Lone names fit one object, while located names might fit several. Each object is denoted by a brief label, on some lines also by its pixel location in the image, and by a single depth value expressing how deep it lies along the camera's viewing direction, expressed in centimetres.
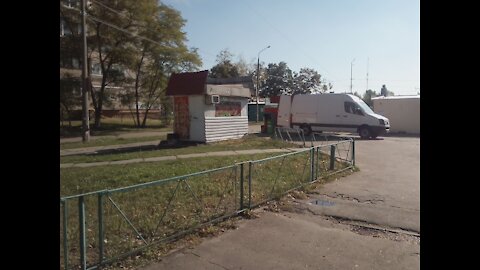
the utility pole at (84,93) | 1953
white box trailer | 2620
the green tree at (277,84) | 7738
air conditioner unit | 1706
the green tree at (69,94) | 2850
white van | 2114
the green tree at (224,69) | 6169
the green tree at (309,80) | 8075
